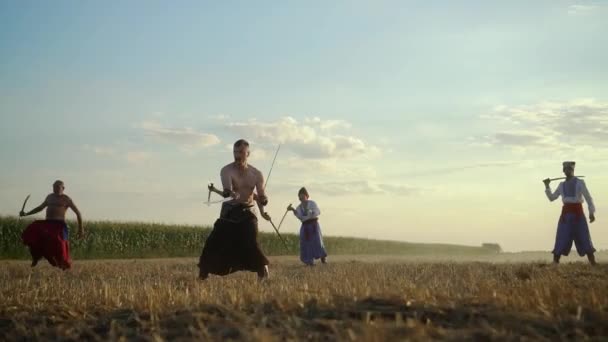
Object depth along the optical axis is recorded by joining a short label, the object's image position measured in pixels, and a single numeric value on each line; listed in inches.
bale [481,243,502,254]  3184.1
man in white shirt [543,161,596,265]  606.2
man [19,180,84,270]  592.4
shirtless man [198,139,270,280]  429.4
